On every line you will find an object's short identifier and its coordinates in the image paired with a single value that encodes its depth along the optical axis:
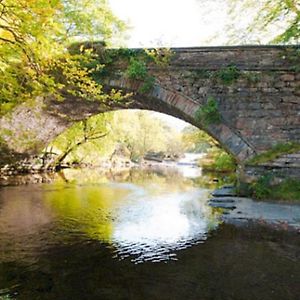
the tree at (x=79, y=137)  21.86
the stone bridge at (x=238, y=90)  10.23
